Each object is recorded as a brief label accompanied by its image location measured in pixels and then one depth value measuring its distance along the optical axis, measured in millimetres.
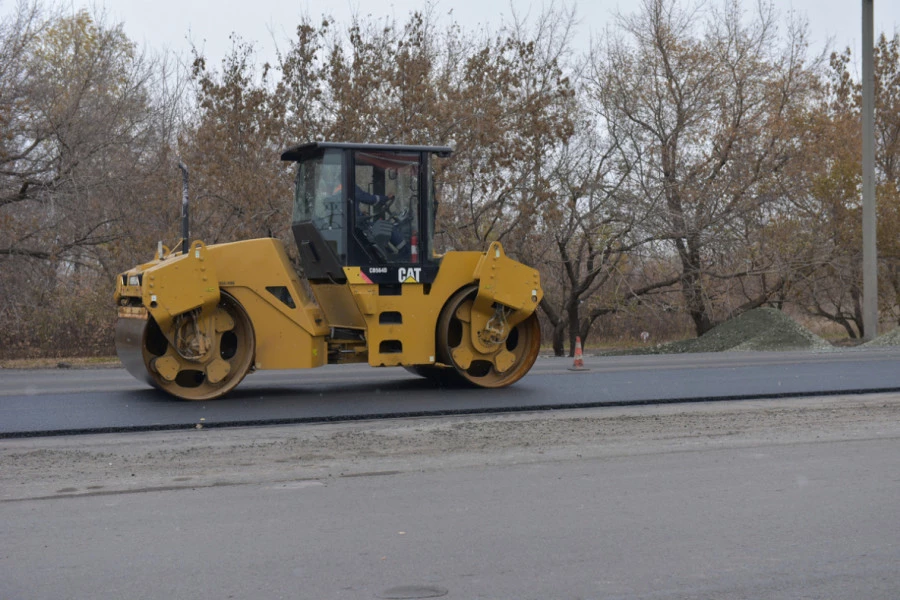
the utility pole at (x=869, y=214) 22969
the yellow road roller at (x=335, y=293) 10719
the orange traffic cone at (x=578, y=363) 14902
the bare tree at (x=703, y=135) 25781
